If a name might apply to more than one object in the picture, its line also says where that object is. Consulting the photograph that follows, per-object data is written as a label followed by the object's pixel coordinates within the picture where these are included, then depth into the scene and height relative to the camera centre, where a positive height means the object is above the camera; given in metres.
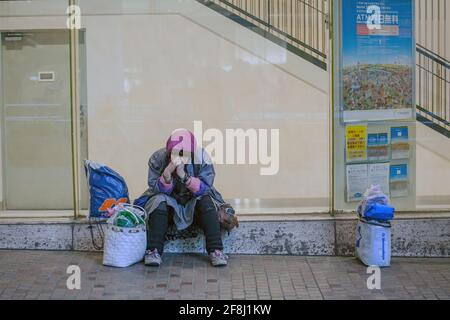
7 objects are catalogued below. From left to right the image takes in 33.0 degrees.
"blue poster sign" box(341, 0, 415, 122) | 7.09 +0.74
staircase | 7.27 +1.00
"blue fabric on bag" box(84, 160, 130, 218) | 6.89 -0.44
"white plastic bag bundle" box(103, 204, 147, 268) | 6.37 -0.87
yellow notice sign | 7.18 -0.03
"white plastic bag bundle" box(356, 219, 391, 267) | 6.46 -0.90
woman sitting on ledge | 6.48 -0.49
